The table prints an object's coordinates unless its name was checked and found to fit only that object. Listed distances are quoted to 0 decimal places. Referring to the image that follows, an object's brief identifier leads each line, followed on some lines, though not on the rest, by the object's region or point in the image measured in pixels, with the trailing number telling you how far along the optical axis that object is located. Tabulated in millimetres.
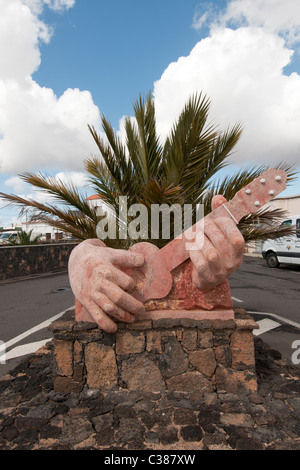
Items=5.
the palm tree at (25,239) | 11406
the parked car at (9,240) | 11648
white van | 10141
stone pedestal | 2428
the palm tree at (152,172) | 3359
